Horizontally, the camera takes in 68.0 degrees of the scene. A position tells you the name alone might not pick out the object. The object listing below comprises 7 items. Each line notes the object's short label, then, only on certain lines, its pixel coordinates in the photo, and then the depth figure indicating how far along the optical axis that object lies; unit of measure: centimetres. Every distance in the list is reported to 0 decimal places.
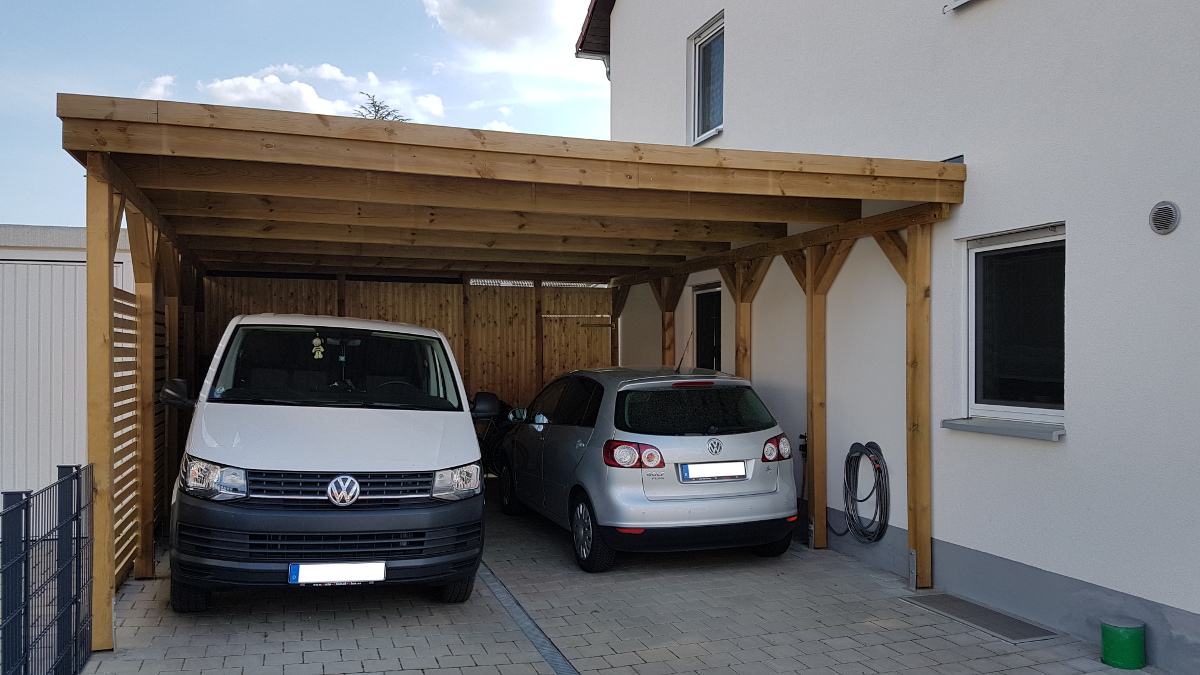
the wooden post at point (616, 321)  1323
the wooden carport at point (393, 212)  490
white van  498
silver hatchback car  655
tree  3934
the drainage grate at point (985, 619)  535
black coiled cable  707
